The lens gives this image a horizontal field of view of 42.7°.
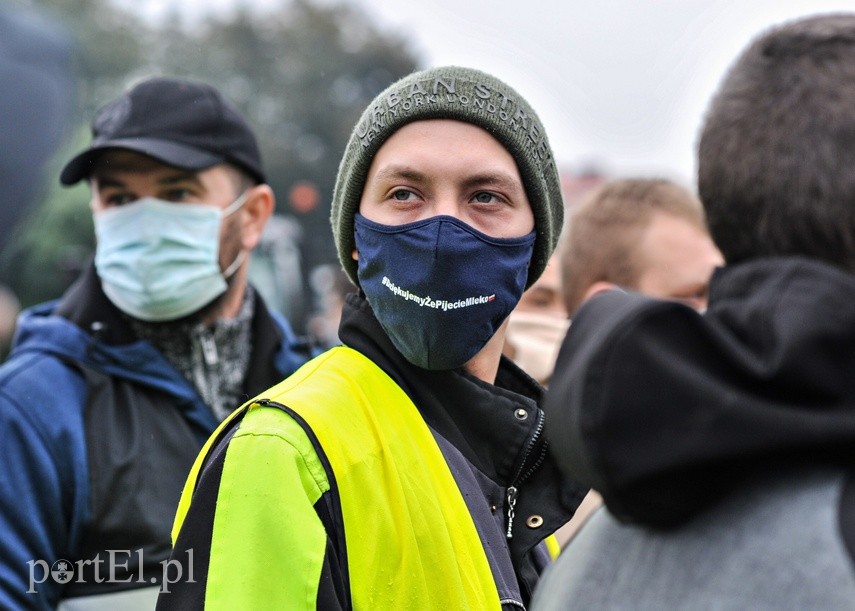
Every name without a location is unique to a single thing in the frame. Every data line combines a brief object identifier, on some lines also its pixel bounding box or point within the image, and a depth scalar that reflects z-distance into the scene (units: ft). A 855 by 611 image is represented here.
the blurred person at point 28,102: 7.64
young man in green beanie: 6.81
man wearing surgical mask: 10.85
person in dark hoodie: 4.16
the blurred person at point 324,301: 37.93
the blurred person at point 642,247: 14.34
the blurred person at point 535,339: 13.97
